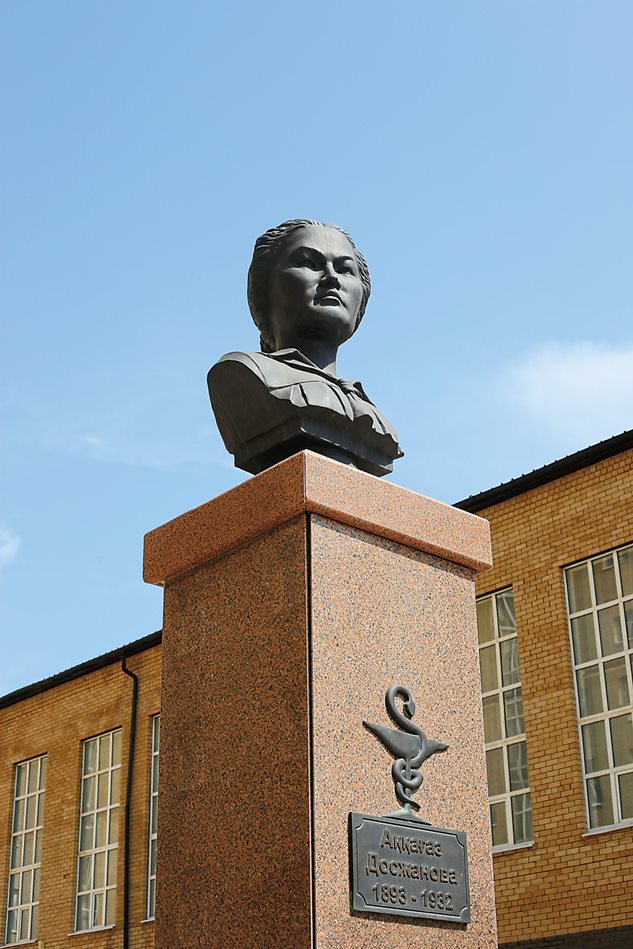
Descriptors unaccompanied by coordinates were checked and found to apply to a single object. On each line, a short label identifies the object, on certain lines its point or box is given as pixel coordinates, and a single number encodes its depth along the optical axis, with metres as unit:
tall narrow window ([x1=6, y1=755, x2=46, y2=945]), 22.77
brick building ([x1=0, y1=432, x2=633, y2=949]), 13.51
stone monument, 4.43
